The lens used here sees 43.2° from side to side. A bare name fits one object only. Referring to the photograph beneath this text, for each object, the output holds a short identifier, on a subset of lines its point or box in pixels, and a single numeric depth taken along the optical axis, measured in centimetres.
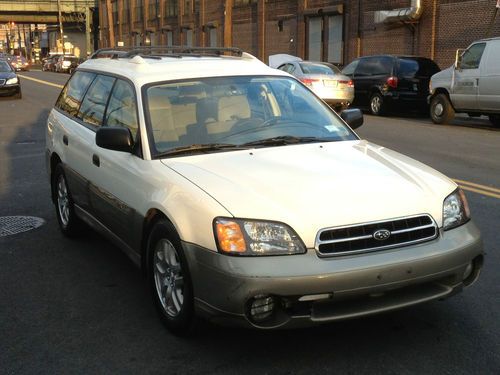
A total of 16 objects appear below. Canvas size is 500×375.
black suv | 1789
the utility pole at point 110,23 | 6138
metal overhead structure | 6756
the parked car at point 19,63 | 5867
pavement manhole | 616
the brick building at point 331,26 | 2334
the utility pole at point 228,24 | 3547
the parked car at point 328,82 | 1812
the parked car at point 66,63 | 5197
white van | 1412
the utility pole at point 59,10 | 6912
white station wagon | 320
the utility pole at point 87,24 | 6844
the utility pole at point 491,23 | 2108
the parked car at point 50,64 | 5753
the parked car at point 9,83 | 2258
